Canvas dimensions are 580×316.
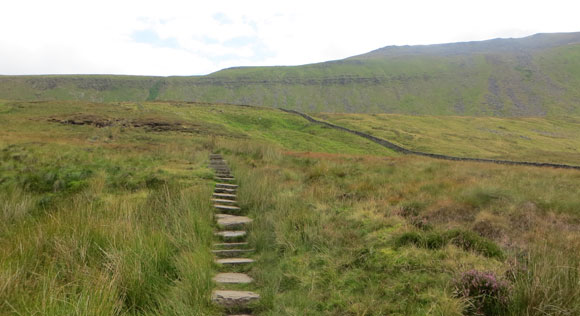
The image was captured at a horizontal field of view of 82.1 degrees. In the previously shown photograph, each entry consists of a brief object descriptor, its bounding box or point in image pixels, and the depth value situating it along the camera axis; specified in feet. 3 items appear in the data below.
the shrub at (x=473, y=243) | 17.01
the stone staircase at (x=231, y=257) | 13.91
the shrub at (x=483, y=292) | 11.94
